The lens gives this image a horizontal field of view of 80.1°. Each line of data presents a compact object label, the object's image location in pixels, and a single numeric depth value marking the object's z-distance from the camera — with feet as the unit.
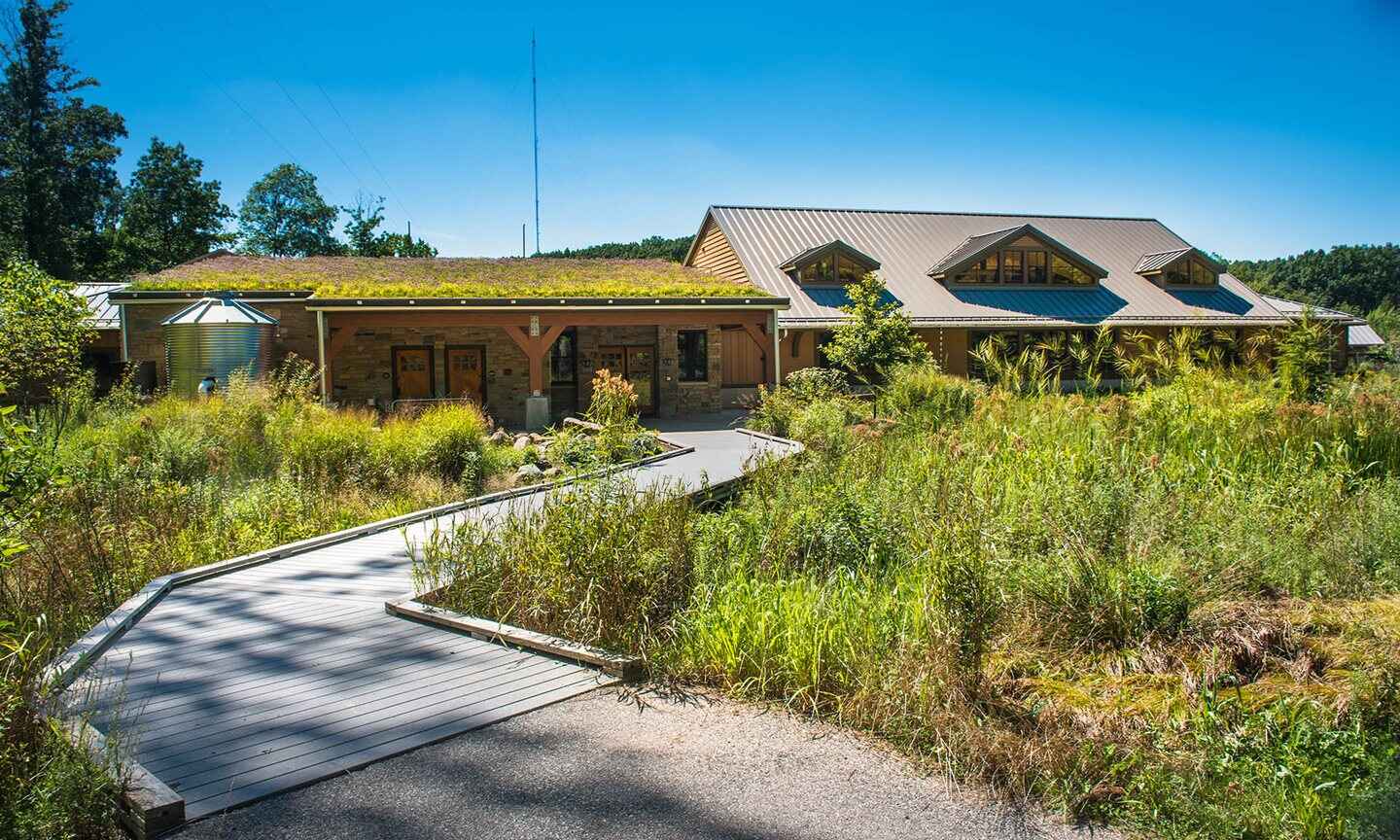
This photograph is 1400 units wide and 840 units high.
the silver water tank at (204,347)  52.80
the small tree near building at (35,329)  44.32
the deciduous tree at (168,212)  119.55
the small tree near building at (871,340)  60.13
